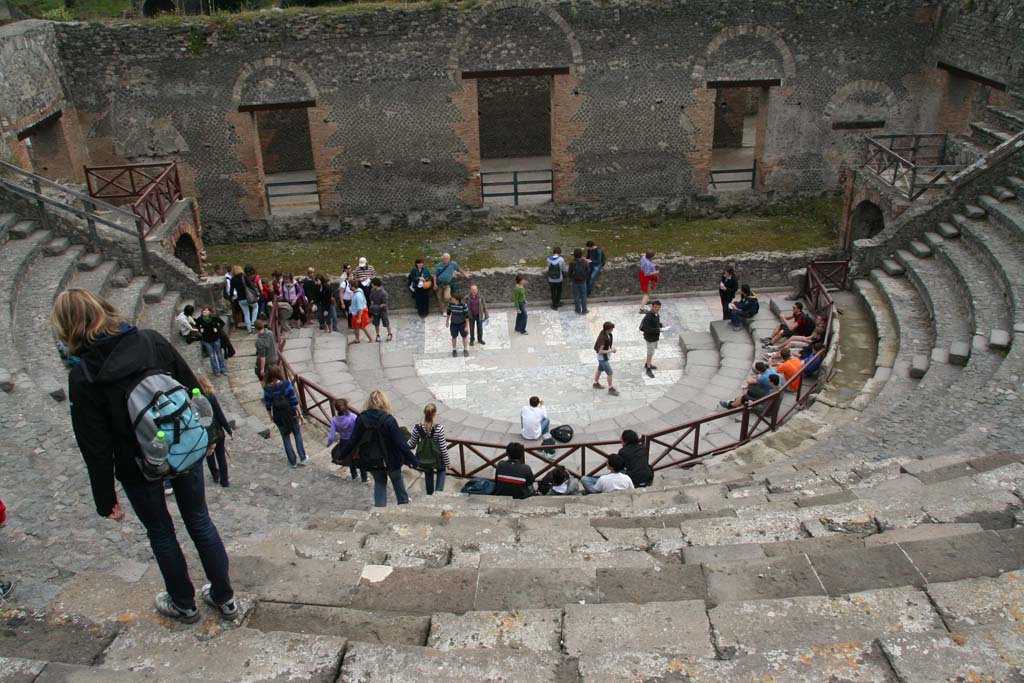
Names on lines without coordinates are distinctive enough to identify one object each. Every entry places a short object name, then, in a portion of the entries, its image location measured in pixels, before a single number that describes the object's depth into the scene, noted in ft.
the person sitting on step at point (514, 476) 26.91
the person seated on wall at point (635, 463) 27.61
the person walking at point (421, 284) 46.55
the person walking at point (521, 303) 44.34
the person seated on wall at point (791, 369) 35.45
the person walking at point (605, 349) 37.93
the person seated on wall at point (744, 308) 43.14
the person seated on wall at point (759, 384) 33.65
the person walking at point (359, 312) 43.29
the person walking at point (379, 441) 24.56
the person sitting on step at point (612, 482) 26.89
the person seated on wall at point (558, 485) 27.55
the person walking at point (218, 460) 21.92
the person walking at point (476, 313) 42.98
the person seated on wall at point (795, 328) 39.65
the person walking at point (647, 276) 47.39
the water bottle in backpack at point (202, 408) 13.52
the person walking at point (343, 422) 28.30
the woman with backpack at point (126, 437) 12.68
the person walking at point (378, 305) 43.50
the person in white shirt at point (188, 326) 37.11
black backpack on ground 33.37
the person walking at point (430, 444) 27.35
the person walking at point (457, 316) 41.88
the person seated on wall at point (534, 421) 33.35
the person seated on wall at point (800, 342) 38.04
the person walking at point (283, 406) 28.91
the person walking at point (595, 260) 47.80
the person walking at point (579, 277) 46.09
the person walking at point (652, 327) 39.73
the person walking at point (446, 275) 46.78
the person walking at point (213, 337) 36.60
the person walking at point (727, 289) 44.42
